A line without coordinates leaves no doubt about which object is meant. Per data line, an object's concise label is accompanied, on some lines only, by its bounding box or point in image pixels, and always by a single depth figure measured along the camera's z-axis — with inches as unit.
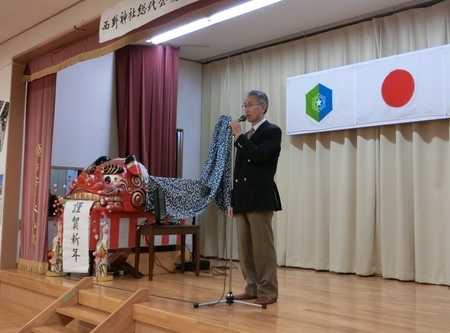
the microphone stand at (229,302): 121.6
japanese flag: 178.4
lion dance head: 179.9
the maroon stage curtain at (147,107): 233.3
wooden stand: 180.4
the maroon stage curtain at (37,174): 189.0
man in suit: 123.0
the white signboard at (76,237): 173.9
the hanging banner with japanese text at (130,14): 129.9
